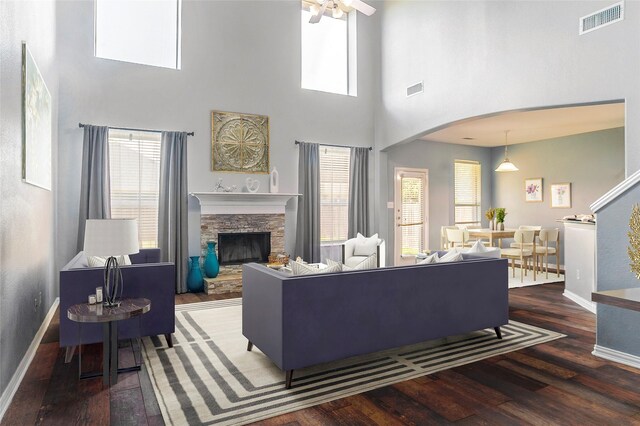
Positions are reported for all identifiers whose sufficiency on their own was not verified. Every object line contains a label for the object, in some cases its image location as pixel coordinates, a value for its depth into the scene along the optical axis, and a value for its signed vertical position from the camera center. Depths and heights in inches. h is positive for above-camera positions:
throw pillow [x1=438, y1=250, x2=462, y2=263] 150.4 -15.5
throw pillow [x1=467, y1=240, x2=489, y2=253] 165.0 -13.5
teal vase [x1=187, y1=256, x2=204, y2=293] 247.9 -37.7
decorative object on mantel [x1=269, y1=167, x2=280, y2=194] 277.0 +22.9
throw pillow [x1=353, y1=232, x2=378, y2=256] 274.4 -20.5
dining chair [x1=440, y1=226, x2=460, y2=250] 332.8 -18.8
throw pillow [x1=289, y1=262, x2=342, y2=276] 122.6 -16.2
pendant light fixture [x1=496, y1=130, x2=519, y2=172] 314.5 +37.0
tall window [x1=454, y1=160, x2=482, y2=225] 380.5 +21.6
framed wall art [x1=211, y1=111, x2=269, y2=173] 263.1 +47.5
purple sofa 112.6 -28.3
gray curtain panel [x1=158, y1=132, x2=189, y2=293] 245.1 +5.5
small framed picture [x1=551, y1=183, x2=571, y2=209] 330.0 +16.3
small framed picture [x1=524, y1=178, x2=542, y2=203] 352.2 +22.0
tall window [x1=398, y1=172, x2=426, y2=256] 343.3 +2.8
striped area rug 103.2 -47.0
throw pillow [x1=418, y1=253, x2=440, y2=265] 146.5 -15.6
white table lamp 115.8 -6.7
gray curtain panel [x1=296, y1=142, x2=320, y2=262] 290.0 +8.0
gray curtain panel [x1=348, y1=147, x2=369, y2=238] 310.3 +17.8
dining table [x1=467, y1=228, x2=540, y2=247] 296.4 -13.3
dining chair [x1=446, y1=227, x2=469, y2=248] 304.7 -15.4
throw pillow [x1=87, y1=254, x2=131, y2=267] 144.2 -16.3
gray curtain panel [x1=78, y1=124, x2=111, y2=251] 226.2 +19.7
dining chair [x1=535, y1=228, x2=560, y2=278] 294.2 -20.9
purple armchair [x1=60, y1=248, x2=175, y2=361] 131.2 -26.5
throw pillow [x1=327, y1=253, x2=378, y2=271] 129.4 -15.6
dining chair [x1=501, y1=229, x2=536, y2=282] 279.7 -21.4
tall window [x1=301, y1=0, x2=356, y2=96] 306.5 +122.5
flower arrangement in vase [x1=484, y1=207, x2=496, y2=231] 317.7 -0.5
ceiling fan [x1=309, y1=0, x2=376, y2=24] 202.2 +104.3
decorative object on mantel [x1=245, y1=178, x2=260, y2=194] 269.5 +19.7
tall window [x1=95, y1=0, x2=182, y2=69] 241.1 +110.8
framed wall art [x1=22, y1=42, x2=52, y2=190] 126.2 +32.1
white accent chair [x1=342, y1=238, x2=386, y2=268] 267.0 -25.3
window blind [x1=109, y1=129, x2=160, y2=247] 239.6 +21.8
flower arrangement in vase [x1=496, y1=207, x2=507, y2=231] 309.0 -1.9
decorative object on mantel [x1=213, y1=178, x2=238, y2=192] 261.6 +17.3
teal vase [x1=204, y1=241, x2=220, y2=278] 250.4 -28.9
